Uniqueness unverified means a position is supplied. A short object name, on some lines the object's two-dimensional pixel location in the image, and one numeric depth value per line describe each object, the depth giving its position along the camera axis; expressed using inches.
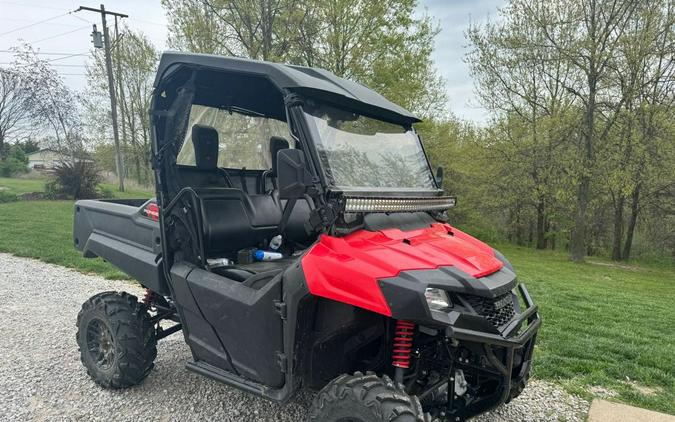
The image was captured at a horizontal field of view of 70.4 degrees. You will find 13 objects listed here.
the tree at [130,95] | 978.7
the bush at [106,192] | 786.8
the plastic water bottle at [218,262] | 135.0
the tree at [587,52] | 671.1
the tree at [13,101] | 1096.2
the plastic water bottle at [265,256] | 145.9
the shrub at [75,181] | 792.3
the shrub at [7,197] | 757.5
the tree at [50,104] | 1047.6
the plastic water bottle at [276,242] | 151.5
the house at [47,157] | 821.1
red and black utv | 97.3
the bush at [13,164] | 1241.4
